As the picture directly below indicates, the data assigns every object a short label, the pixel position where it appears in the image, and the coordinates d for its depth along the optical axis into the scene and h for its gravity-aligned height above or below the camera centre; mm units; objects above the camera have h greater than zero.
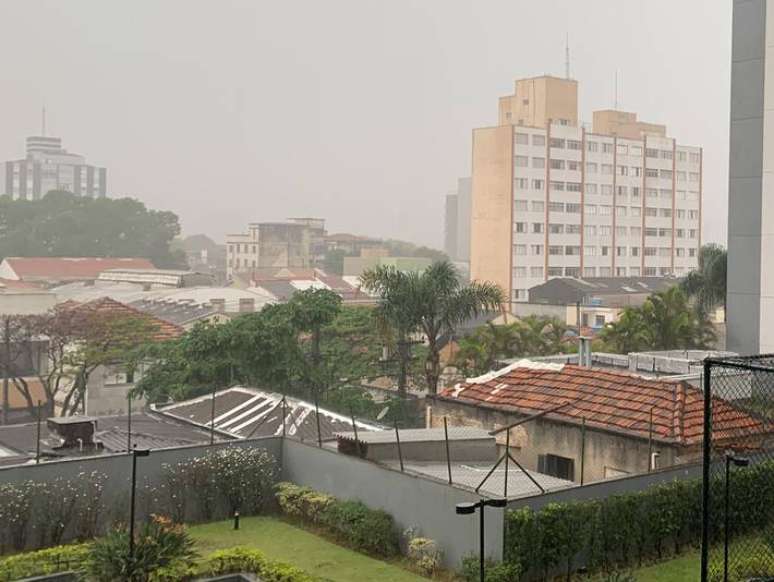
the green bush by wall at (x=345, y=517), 15828 -4098
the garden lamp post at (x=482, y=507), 10562 -2564
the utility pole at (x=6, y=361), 33344 -3180
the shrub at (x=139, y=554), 13195 -3870
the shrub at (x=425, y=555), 14812 -4230
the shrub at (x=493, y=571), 13375 -4009
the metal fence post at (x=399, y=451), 16025 -2877
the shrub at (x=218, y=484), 17891 -3904
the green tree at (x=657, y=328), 31406 -1435
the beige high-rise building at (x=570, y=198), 80500 +7445
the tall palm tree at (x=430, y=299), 31141 -625
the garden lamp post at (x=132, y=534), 13242 -3554
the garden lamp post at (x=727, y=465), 10011 -2087
